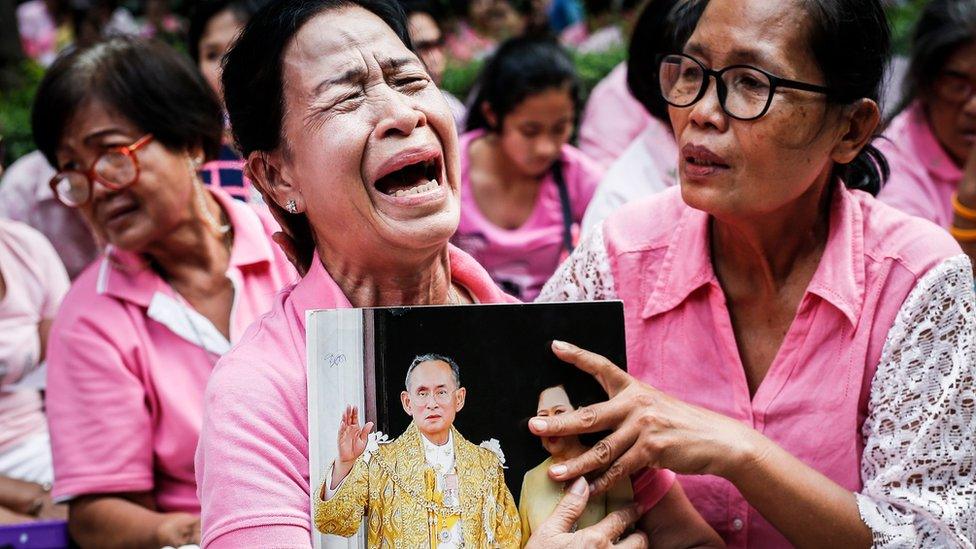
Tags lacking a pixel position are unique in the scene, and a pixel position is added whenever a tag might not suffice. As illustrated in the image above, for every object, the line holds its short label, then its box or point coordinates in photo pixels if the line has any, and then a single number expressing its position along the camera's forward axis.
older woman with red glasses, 3.06
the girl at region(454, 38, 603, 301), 5.00
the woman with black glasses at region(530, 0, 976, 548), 2.18
